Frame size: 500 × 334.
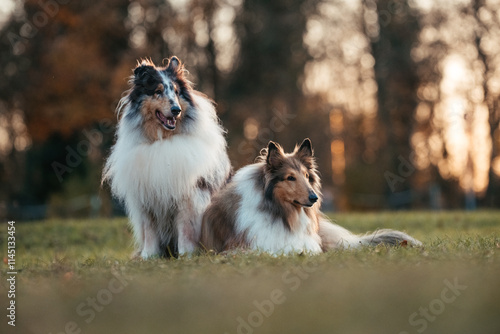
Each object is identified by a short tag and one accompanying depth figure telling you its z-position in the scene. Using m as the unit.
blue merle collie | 7.62
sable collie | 7.40
